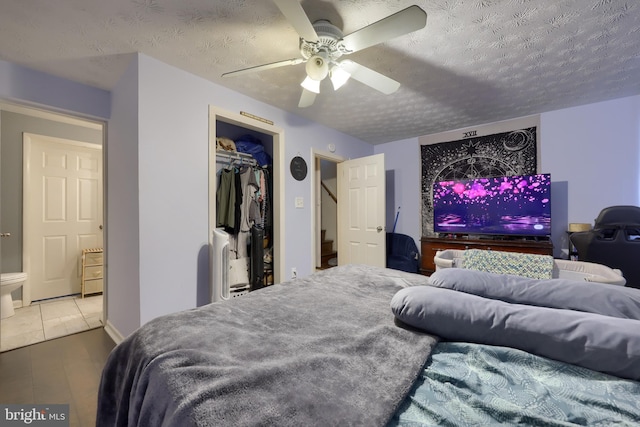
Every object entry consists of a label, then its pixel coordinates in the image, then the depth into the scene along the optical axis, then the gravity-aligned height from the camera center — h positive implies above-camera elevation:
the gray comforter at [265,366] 0.51 -0.39
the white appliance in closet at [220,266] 2.09 -0.45
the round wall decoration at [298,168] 3.00 +0.53
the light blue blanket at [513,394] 0.50 -0.41
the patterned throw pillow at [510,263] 1.97 -0.43
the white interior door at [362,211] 3.40 +0.01
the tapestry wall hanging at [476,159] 3.19 +0.72
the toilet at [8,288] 2.38 -0.72
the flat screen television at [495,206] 2.85 +0.08
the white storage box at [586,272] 1.73 -0.46
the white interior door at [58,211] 2.85 +0.02
